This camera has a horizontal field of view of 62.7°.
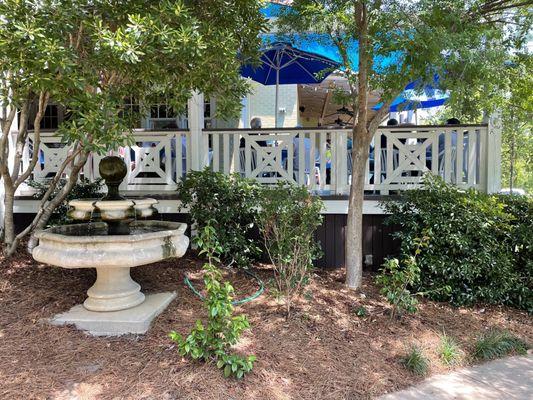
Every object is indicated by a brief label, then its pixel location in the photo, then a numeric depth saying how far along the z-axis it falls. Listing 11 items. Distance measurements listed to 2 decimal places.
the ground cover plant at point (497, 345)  3.80
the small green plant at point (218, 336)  2.96
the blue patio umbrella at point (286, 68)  6.32
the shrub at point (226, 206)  5.00
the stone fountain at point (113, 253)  3.31
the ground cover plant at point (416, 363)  3.41
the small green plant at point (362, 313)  4.16
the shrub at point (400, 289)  4.13
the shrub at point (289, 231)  4.18
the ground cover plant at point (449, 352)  3.65
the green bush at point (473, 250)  4.61
